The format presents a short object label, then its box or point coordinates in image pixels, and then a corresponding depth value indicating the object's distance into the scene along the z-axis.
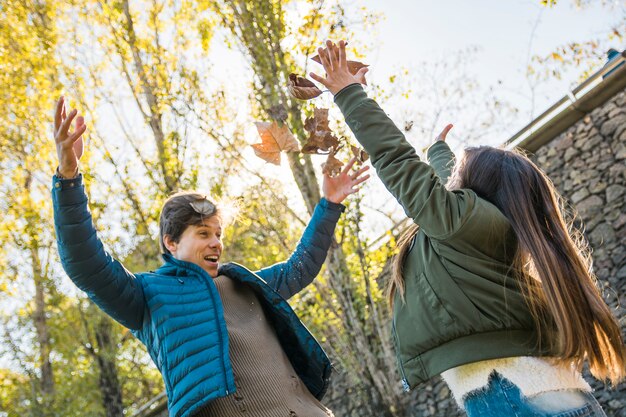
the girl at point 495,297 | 1.43
